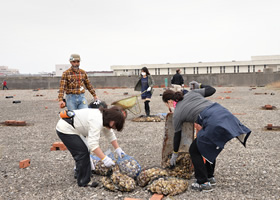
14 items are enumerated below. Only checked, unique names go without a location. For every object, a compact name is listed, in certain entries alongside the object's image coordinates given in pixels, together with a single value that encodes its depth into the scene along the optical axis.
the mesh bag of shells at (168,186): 3.57
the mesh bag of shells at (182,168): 4.07
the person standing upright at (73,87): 5.28
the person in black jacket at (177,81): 12.70
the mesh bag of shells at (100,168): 4.30
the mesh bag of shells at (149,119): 8.99
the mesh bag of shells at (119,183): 3.70
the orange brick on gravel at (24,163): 4.74
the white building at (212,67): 67.31
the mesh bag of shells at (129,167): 4.01
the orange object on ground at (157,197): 3.42
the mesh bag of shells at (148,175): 3.81
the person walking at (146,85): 9.24
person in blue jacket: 3.37
